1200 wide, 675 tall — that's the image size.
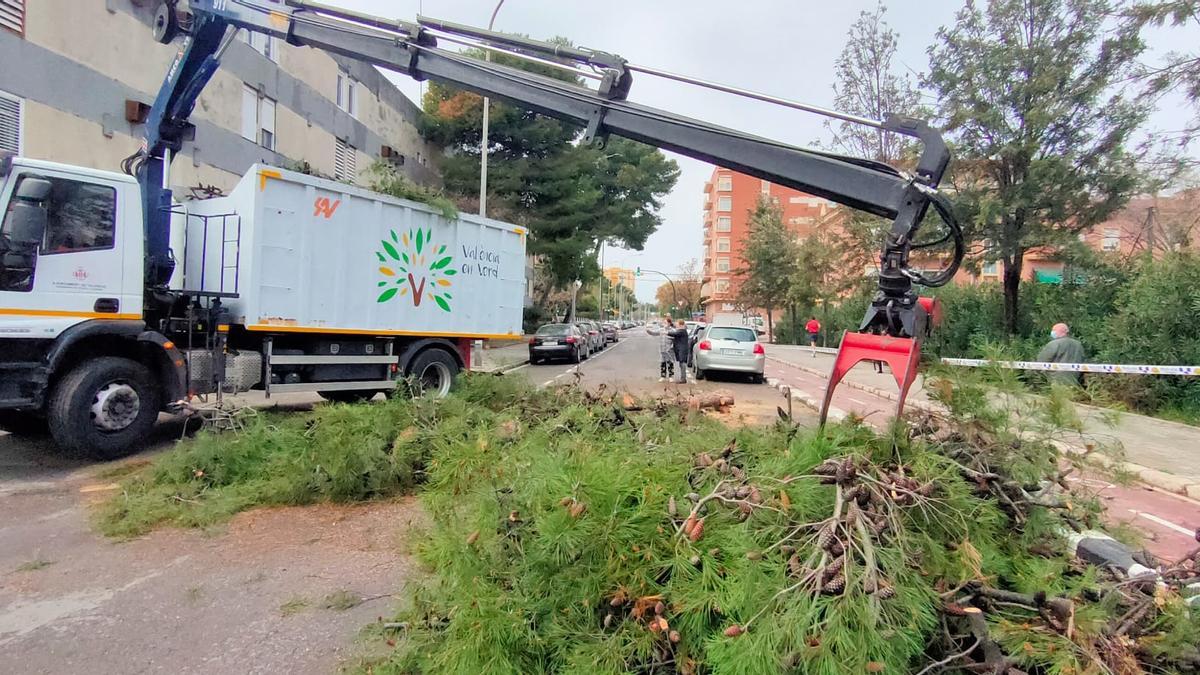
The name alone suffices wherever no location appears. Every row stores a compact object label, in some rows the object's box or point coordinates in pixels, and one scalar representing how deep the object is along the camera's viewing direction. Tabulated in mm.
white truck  6383
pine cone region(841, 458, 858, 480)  2541
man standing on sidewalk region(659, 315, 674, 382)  15814
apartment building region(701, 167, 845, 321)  82312
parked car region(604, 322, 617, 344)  41812
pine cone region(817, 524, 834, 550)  2228
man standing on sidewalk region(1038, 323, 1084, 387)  10766
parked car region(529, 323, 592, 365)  23125
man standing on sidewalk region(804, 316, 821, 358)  32219
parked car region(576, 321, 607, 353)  29027
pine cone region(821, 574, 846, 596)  2055
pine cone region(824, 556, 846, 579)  2111
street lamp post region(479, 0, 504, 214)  19844
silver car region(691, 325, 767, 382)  16312
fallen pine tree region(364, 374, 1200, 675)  2061
